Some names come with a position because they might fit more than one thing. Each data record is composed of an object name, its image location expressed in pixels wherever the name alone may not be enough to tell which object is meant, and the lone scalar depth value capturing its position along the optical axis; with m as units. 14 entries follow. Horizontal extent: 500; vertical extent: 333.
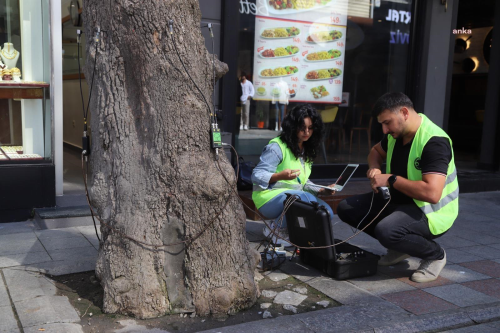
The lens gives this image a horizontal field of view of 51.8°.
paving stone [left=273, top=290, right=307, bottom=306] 3.98
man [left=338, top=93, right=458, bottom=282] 4.18
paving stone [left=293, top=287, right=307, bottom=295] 4.17
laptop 4.84
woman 4.79
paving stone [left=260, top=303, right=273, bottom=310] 3.89
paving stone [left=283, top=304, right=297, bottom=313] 3.84
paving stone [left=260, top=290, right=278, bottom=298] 4.08
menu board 7.95
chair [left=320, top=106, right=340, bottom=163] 8.65
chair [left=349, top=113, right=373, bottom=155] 8.97
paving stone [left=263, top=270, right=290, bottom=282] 4.46
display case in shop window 6.47
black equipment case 4.24
